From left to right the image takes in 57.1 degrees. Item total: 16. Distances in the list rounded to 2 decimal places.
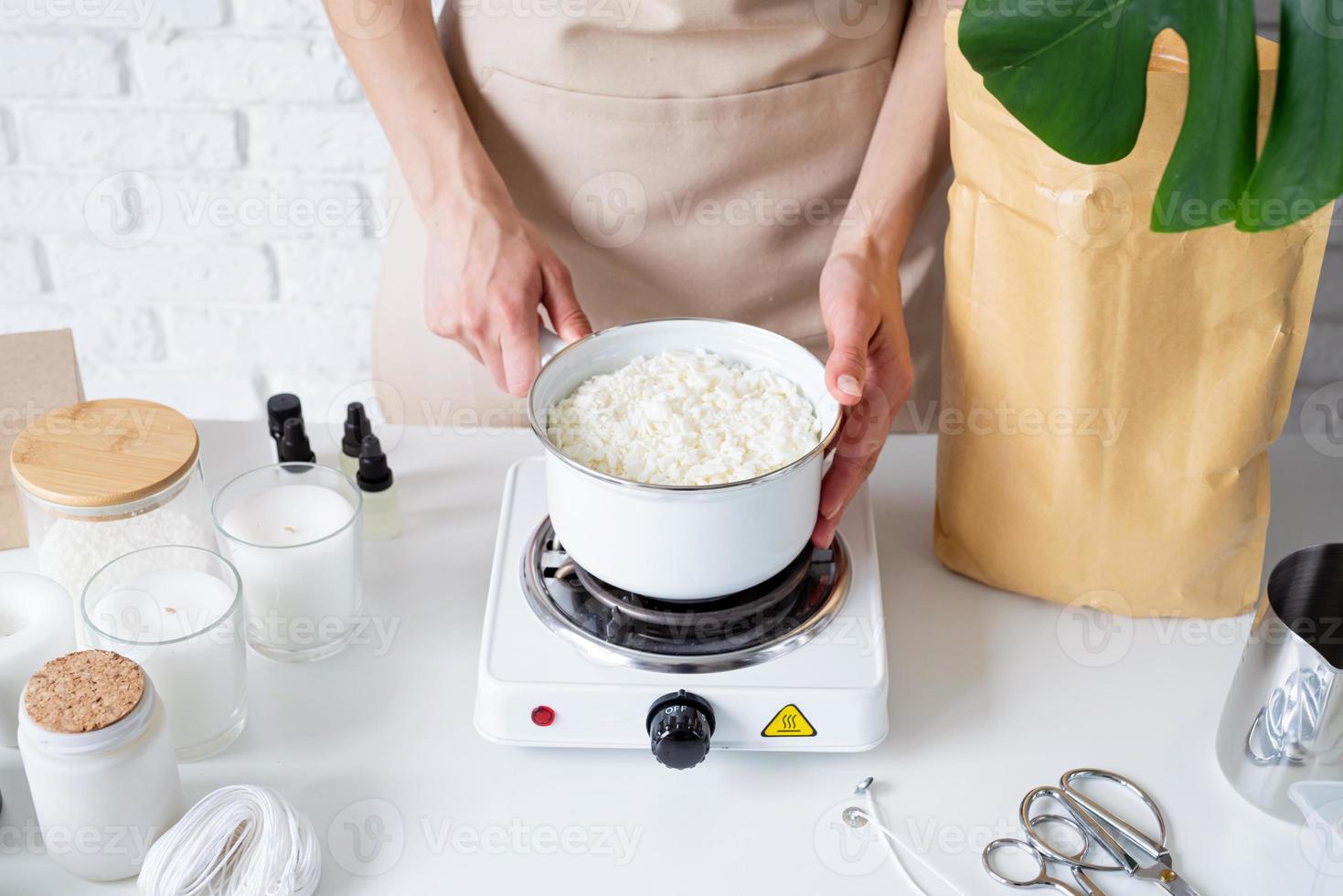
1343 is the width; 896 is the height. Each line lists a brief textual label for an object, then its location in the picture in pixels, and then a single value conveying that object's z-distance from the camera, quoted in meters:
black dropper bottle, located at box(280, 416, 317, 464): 1.13
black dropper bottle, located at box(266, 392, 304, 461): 1.15
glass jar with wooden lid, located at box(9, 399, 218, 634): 0.93
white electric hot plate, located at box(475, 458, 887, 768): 0.91
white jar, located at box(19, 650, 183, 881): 0.78
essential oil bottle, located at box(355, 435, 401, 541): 1.13
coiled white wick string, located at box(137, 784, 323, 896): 0.80
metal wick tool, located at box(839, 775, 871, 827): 0.90
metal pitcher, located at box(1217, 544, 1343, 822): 0.85
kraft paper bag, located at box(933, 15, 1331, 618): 0.90
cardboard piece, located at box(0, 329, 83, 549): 1.09
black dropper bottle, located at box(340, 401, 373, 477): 1.17
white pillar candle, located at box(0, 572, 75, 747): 0.91
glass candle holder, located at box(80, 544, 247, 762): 0.88
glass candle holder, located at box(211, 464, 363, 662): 0.98
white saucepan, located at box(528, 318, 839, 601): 0.86
